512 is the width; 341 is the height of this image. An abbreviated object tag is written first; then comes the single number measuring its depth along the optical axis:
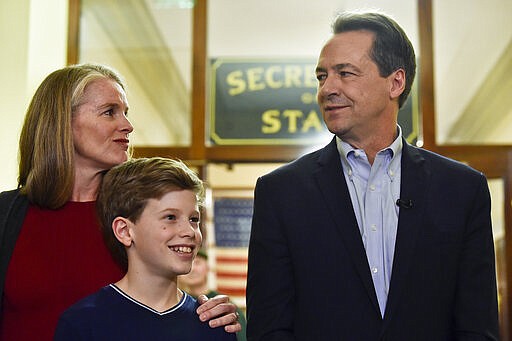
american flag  7.23
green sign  4.51
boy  1.75
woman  1.88
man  1.80
